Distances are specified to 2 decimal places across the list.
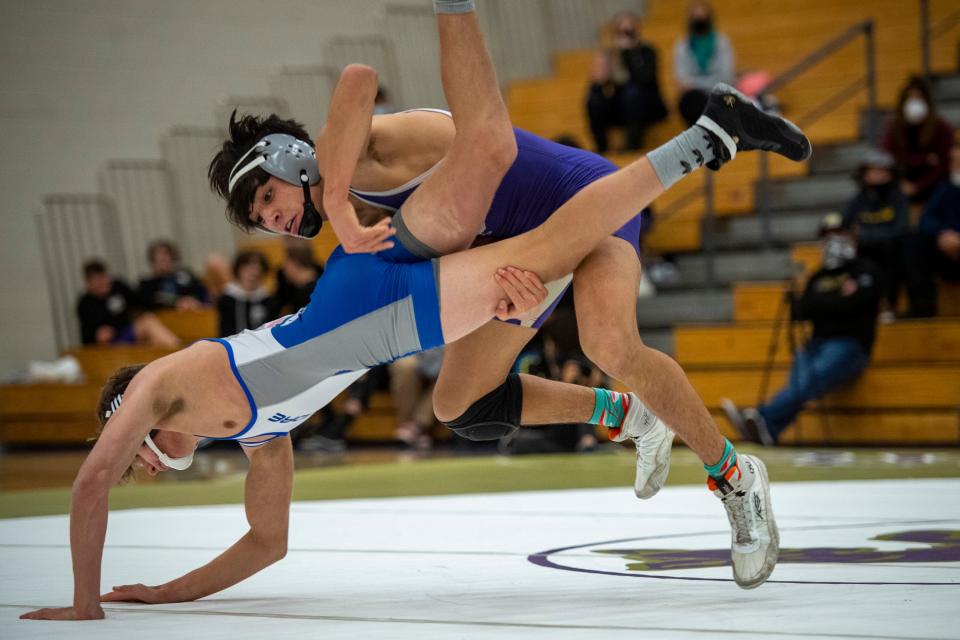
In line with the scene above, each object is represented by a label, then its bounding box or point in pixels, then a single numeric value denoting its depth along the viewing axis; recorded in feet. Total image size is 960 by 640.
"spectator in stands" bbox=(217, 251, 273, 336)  60.18
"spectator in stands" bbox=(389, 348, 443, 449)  57.52
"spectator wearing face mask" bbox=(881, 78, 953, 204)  52.54
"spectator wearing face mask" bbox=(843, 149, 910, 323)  50.42
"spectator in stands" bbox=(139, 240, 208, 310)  68.90
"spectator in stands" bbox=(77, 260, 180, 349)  66.59
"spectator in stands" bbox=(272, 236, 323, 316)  57.67
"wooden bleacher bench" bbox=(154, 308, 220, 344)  68.13
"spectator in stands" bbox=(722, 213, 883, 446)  48.11
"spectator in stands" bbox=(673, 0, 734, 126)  62.18
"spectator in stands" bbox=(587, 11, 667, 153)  63.72
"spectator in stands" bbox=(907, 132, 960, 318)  48.98
